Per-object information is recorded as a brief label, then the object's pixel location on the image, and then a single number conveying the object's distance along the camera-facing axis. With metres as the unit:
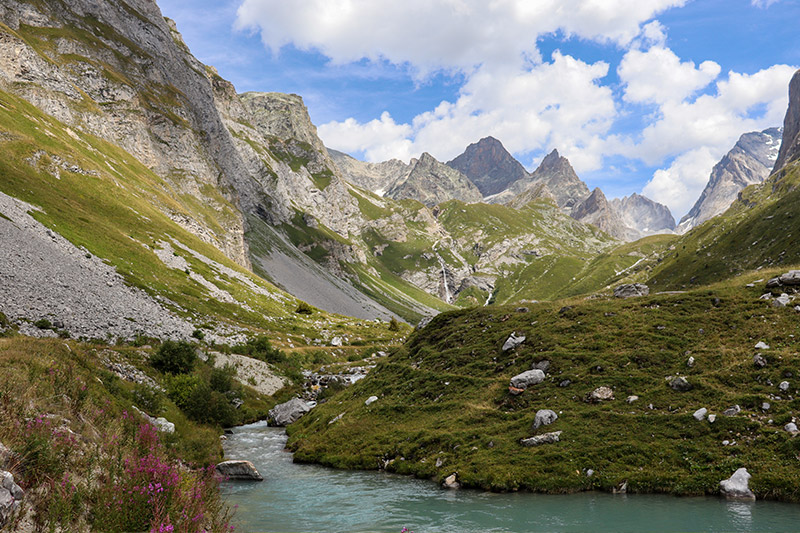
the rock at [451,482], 24.88
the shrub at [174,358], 43.94
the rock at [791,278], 32.16
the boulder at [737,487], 19.62
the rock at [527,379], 31.22
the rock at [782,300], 30.67
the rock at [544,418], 26.75
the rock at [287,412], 46.31
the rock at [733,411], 23.44
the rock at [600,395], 27.53
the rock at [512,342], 36.84
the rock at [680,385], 26.19
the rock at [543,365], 32.09
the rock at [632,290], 46.56
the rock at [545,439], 25.42
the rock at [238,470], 27.72
